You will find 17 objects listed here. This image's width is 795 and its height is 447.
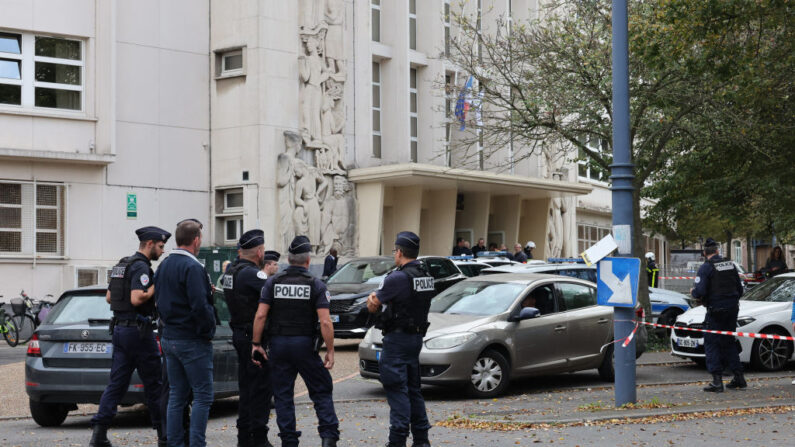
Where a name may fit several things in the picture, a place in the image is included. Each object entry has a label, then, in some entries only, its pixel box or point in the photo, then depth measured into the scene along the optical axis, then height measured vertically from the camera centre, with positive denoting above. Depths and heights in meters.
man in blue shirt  8.62 -0.57
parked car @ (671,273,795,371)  16.83 -1.22
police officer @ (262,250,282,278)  11.25 -0.06
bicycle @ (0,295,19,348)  22.81 -1.46
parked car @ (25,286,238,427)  10.95 -1.02
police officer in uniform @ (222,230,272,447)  9.34 -0.69
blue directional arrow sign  11.81 -0.29
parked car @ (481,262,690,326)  22.33 -1.00
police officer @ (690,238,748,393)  14.11 -0.55
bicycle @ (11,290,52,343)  22.94 -1.23
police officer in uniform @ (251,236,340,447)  8.75 -0.69
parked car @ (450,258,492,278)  22.88 -0.21
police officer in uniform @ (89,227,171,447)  9.48 -0.65
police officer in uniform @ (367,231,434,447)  9.16 -0.64
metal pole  12.07 +1.28
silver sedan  13.44 -1.01
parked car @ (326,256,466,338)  19.53 -0.51
